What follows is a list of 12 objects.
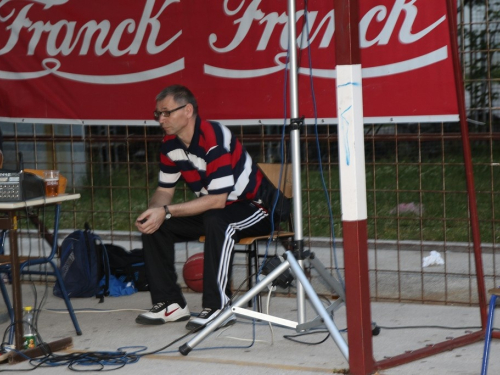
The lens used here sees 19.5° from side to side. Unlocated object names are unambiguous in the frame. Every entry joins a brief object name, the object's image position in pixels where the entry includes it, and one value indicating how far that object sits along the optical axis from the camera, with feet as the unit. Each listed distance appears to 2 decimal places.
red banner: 30.07
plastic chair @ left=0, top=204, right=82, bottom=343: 27.24
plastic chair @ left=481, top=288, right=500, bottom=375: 20.24
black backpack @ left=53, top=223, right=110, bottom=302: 33.90
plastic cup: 27.30
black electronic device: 25.49
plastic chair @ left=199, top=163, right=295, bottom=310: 29.54
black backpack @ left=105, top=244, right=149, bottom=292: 34.80
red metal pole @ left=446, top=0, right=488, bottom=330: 25.07
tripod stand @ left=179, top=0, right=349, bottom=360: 23.98
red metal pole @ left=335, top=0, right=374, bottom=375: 21.67
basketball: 33.41
